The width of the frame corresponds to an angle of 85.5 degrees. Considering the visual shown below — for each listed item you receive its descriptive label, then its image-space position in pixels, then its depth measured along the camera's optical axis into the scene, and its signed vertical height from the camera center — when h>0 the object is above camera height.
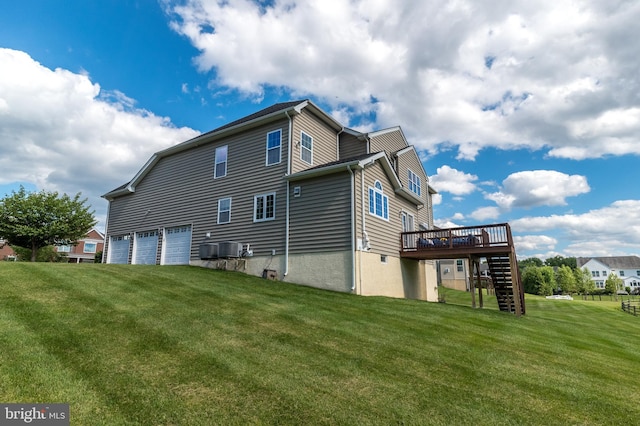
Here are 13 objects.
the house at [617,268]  89.94 -1.45
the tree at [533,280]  62.84 -3.11
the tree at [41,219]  24.50 +3.36
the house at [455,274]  43.94 -1.40
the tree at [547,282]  61.56 -3.45
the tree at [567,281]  60.69 -3.18
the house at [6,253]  41.92 +1.44
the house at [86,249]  45.41 +2.12
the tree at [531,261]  140.45 +0.72
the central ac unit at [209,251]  16.03 +0.60
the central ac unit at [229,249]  15.32 +0.66
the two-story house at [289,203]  13.72 +2.86
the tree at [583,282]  61.53 -3.47
